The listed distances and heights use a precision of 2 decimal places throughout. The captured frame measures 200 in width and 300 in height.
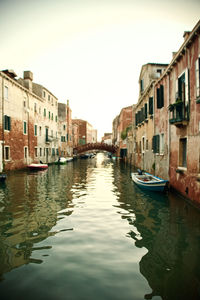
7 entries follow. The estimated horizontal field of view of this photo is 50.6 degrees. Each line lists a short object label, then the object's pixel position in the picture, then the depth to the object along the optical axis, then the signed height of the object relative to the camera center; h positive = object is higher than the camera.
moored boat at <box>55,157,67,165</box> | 31.32 -1.70
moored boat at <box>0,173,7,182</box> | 14.30 -1.79
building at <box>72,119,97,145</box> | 74.47 +7.81
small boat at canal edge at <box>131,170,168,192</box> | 10.70 -1.74
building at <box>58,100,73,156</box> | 40.12 +4.34
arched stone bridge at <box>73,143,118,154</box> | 45.70 +0.75
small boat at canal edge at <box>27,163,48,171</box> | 22.04 -1.71
